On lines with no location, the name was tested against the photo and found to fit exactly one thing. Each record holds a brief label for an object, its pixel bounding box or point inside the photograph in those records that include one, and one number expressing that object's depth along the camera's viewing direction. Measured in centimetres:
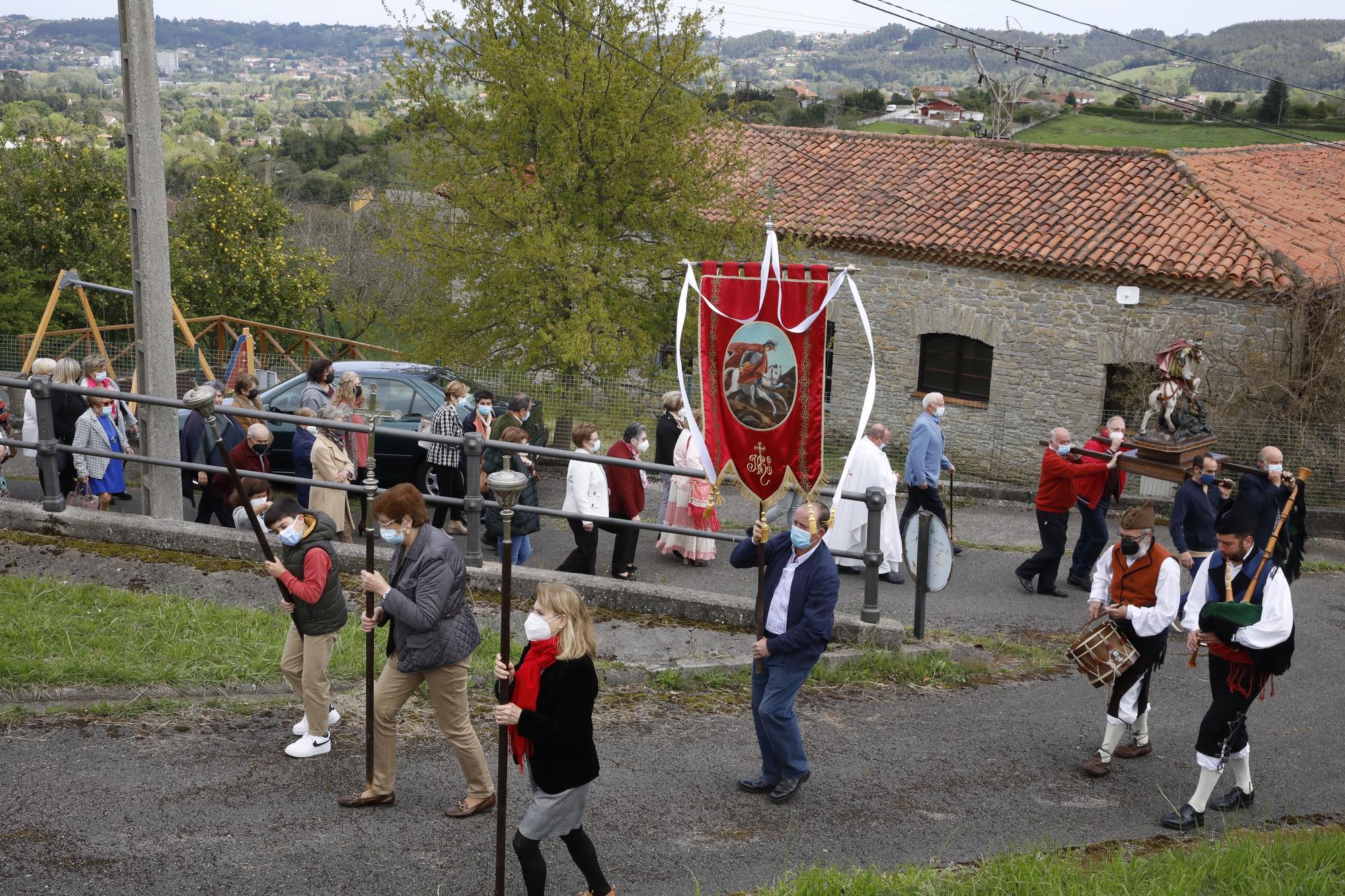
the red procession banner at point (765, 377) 697
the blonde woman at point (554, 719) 502
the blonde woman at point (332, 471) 959
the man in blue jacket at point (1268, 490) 1005
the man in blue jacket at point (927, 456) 1138
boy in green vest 609
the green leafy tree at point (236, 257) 2644
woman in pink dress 1112
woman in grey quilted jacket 557
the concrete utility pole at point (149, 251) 907
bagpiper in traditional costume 636
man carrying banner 625
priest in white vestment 1118
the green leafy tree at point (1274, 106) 5100
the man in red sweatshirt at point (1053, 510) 1117
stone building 1897
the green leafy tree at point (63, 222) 2494
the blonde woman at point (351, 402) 1050
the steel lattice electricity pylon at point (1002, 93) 3023
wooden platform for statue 1288
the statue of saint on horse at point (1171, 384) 1348
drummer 704
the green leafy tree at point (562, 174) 1725
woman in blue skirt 1048
